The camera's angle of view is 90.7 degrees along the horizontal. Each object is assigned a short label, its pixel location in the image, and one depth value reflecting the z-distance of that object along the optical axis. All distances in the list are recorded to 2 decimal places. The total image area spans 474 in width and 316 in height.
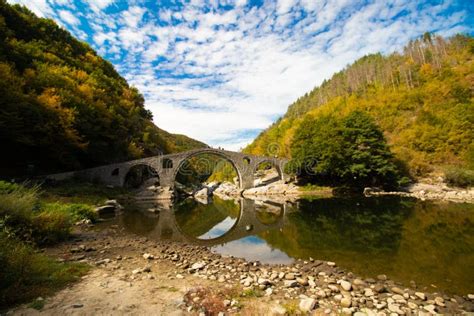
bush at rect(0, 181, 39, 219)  5.73
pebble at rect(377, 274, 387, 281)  5.53
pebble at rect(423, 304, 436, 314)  4.08
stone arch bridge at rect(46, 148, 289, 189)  28.11
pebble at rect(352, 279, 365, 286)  5.21
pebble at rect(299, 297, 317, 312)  3.82
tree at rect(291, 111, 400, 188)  26.33
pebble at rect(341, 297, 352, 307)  4.05
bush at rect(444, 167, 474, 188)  21.64
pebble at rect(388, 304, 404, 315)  3.97
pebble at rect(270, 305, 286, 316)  3.68
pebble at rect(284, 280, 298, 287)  4.86
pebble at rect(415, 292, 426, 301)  4.53
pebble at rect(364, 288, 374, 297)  4.60
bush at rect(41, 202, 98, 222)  11.81
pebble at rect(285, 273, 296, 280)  5.30
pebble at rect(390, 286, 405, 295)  4.75
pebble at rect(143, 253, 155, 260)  6.66
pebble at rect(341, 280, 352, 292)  4.79
